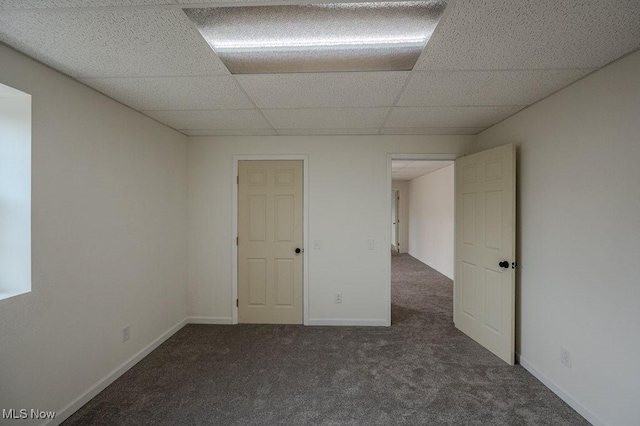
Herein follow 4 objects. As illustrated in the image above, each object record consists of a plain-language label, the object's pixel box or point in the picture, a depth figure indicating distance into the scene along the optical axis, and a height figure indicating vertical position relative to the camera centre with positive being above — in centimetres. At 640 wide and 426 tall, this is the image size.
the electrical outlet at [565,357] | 201 -108
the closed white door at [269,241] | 343 -34
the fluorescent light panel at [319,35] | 135 +100
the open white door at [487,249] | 253 -37
